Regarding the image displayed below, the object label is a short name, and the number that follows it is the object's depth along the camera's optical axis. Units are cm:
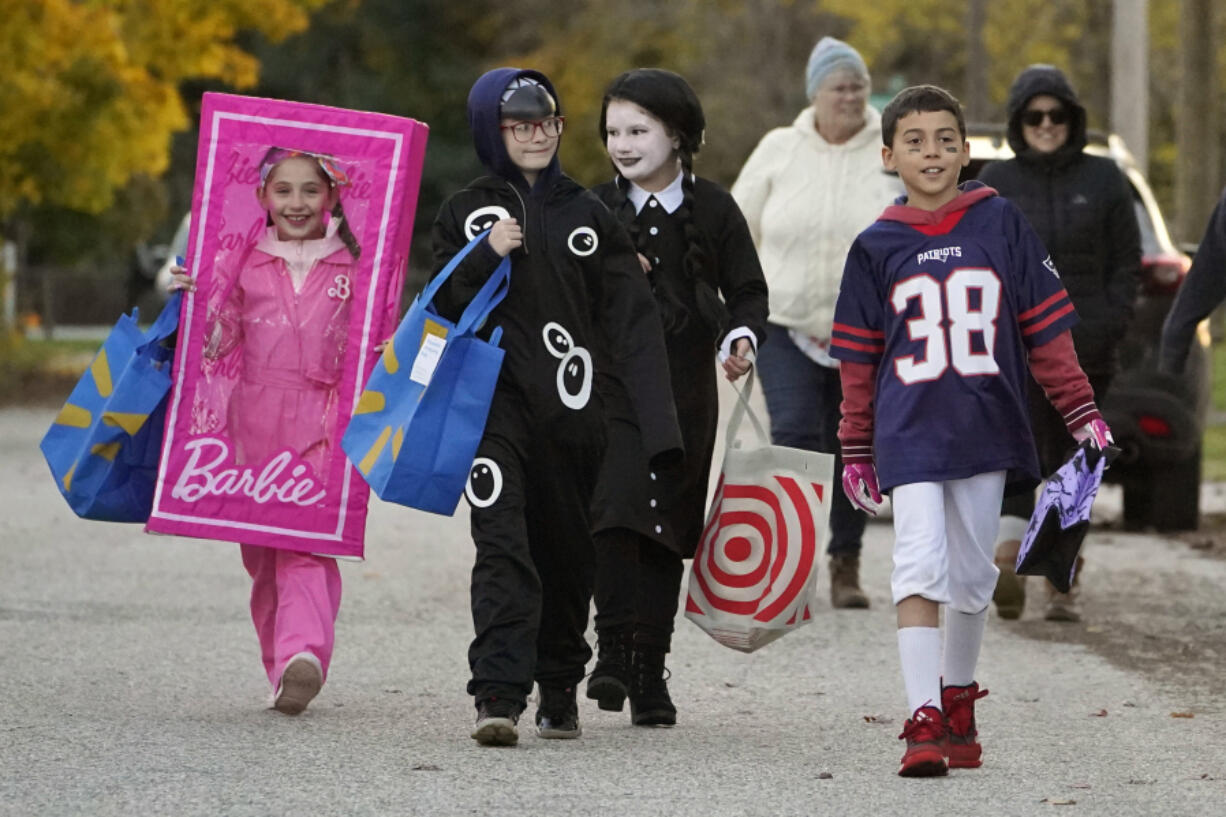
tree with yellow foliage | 4728
